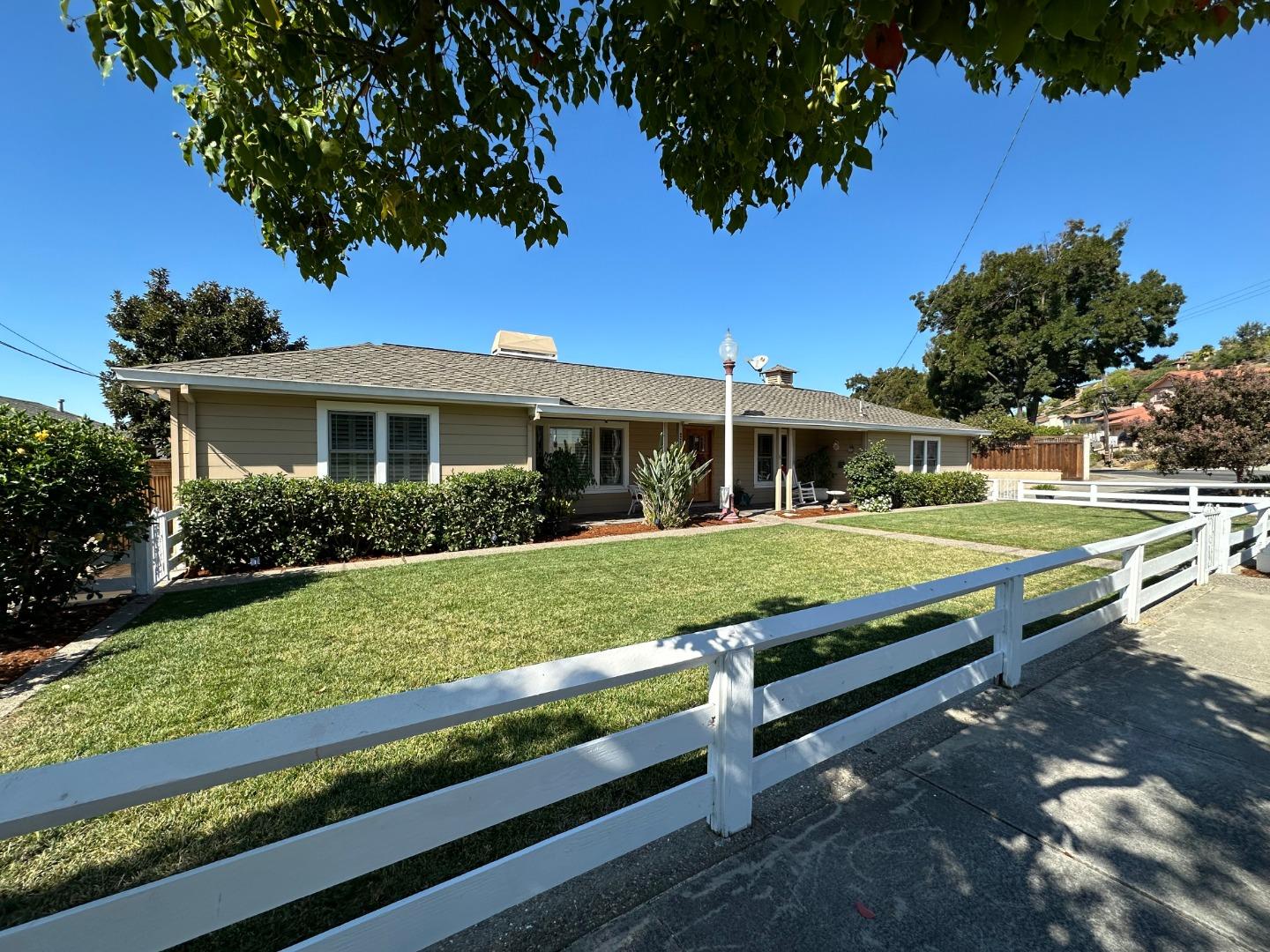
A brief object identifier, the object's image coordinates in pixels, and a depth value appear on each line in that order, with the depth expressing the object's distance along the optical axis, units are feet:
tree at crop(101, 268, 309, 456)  65.05
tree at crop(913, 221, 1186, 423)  115.75
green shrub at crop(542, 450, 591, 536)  39.19
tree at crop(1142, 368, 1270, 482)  52.42
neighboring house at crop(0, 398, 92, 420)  82.12
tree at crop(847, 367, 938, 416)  172.55
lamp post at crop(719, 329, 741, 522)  43.16
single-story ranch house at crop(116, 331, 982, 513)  29.68
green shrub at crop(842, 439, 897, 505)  51.88
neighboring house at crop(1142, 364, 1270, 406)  57.09
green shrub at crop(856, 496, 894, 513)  51.31
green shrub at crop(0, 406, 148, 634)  15.43
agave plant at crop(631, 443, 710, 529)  40.09
